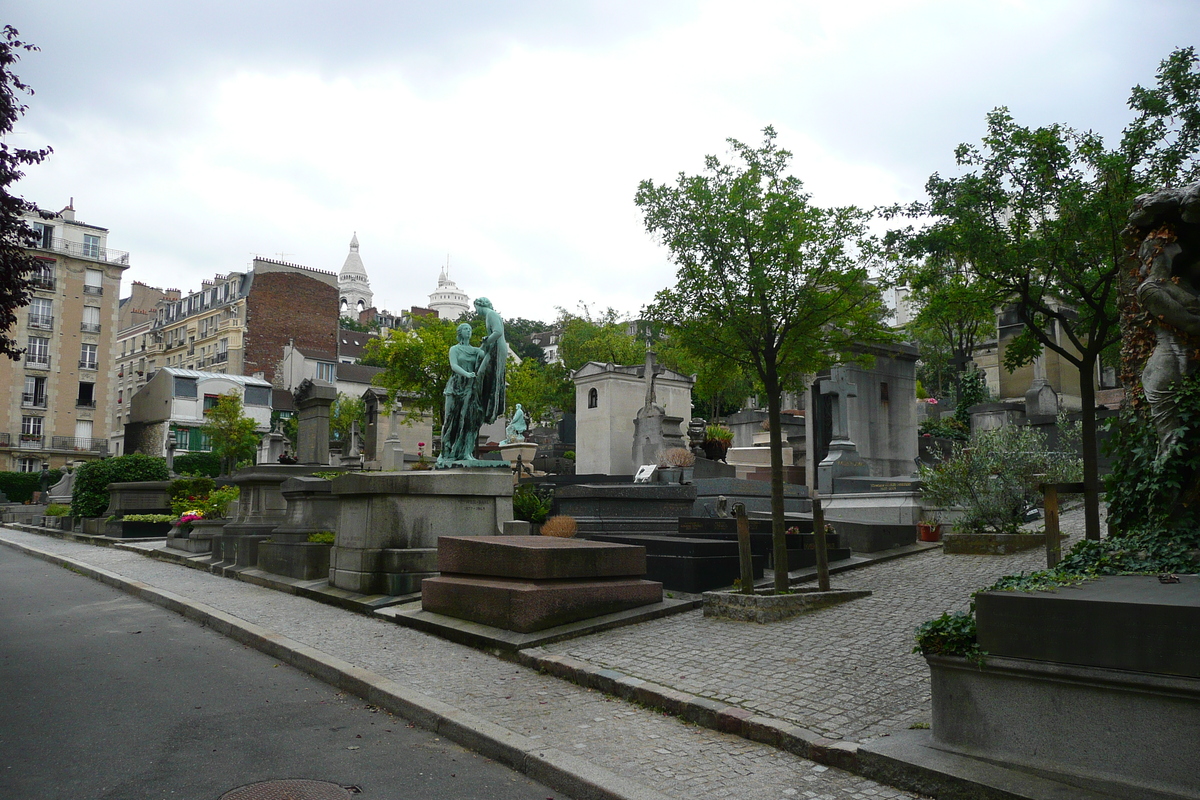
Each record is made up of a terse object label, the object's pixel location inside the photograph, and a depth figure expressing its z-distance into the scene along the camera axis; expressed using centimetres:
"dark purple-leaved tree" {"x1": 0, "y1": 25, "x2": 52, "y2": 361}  784
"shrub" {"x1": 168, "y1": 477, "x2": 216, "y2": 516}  2408
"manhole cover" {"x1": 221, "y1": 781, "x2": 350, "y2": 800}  434
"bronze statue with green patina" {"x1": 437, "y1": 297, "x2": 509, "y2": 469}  1396
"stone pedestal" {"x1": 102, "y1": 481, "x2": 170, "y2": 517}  2484
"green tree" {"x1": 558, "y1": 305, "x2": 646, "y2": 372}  5053
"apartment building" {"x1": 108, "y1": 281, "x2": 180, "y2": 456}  8162
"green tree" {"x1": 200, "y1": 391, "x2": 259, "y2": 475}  5178
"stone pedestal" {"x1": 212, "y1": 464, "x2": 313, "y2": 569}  1502
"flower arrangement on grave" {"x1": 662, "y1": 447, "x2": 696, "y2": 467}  2272
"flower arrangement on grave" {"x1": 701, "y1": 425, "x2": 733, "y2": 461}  2706
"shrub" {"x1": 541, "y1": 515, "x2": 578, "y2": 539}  1256
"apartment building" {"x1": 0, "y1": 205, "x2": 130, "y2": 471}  5975
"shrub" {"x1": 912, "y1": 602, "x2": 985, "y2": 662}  430
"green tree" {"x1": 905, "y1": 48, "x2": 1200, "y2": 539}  1034
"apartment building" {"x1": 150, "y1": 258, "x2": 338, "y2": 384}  7194
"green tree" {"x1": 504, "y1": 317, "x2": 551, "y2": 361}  9212
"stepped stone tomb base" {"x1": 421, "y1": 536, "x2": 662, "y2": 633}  812
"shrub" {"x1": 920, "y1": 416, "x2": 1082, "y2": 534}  1384
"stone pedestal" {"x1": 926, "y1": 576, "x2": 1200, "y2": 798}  358
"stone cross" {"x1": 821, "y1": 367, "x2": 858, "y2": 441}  2081
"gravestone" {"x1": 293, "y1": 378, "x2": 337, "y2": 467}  2070
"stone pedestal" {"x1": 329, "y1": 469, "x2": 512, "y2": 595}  1080
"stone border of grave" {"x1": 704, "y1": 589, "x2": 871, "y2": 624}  861
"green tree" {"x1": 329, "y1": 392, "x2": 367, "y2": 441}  5465
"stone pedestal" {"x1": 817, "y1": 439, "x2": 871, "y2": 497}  1959
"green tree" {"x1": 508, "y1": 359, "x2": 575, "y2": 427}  4644
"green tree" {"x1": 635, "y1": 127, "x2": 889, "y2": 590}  980
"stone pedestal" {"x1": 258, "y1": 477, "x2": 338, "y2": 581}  1286
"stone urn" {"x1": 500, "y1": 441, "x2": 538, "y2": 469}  2861
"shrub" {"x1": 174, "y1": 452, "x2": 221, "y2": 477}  5431
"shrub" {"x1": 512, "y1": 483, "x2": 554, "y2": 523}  1366
